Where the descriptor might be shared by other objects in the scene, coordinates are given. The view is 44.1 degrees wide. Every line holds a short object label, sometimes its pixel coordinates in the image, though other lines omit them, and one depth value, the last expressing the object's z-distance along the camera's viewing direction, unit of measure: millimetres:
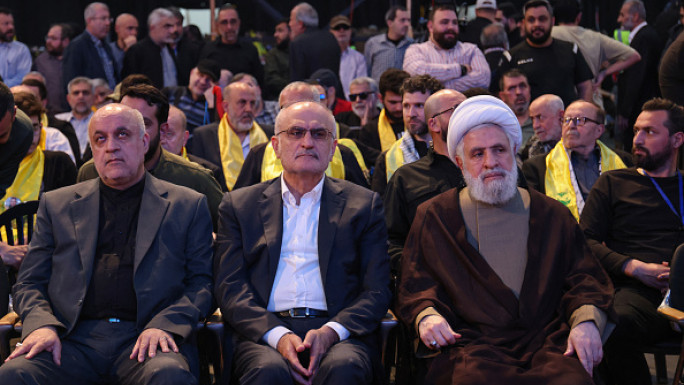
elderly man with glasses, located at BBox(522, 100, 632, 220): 5398
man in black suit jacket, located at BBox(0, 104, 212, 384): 3318
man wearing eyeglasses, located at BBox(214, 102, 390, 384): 3430
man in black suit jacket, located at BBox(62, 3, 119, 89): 8312
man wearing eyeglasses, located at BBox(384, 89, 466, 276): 4367
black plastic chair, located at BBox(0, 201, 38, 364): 3461
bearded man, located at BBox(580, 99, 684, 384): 4188
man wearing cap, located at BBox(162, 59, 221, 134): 7535
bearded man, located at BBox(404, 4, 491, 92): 7152
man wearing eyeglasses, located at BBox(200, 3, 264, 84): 8492
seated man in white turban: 3344
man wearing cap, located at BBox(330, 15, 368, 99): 8789
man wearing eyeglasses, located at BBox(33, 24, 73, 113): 8969
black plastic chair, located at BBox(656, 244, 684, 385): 3709
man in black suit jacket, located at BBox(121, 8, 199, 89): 8102
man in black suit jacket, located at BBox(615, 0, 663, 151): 8391
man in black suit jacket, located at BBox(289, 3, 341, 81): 8250
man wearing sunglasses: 7383
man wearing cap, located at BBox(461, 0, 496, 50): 8602
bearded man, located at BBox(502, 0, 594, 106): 7094
